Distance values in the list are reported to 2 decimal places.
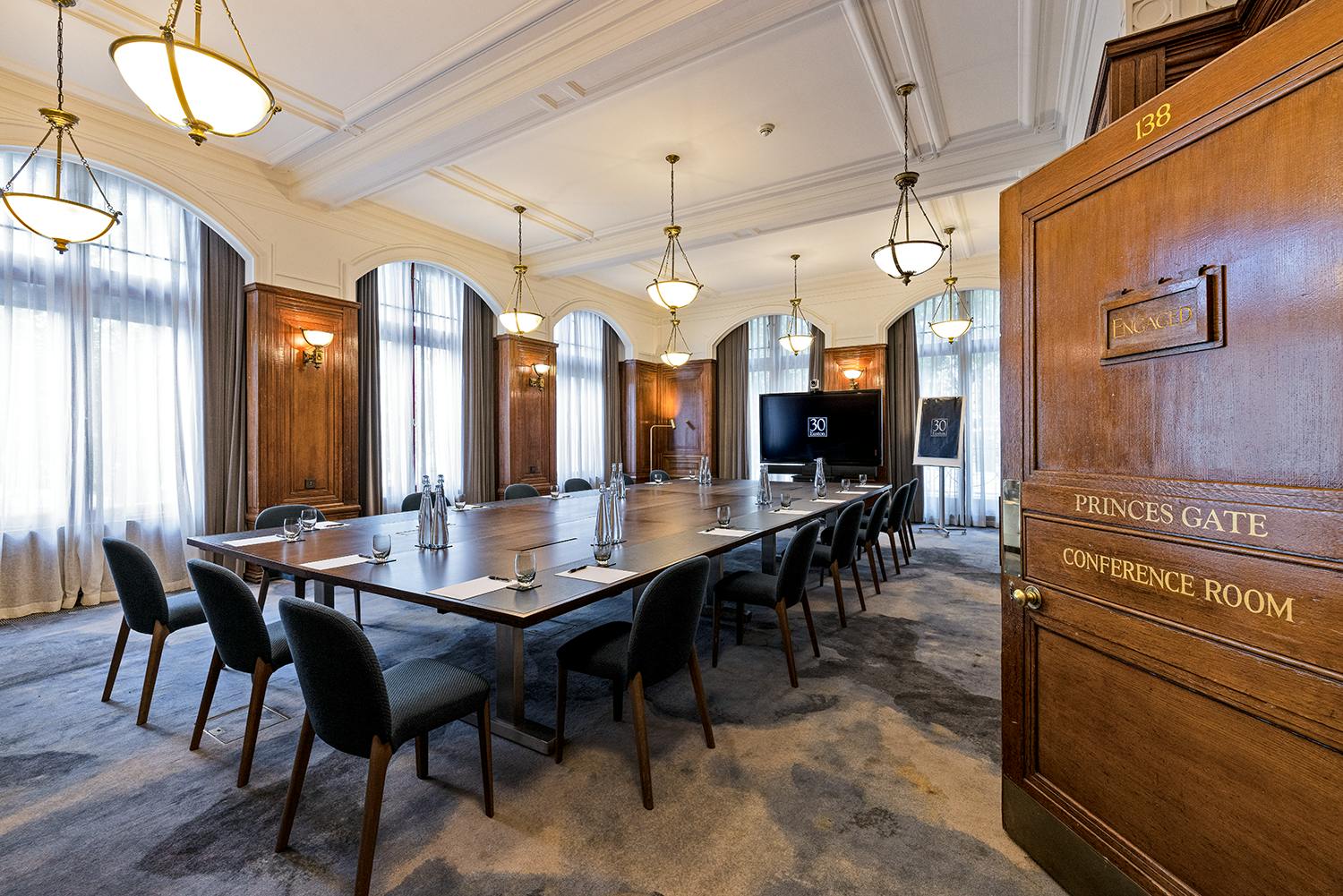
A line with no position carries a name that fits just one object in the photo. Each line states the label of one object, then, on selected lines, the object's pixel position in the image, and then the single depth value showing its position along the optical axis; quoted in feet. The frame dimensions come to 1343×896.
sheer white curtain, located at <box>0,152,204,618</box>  13.46
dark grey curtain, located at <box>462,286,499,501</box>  23.30
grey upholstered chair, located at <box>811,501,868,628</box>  12.25
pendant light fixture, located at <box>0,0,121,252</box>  9.76
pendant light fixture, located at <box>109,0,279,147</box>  6.54
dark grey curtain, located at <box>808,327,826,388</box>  30.09
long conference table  6.50
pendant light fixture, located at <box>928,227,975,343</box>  21.71
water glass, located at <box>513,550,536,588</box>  6.63
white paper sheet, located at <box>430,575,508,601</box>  6.39
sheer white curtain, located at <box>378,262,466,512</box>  20.74
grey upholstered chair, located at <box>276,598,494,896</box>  5.00
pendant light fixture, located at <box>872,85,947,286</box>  13.57
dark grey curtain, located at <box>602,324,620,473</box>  31.01
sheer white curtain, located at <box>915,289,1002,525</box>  26.78
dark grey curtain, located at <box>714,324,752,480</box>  32.48
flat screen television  27.81
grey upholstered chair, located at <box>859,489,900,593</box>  15.37
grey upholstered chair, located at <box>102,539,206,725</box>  8.12
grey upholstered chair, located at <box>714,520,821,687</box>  9.68
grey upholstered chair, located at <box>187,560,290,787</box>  6.54
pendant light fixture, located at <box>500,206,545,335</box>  19.31
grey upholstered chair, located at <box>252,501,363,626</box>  11.71
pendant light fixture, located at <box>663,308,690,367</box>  26.21
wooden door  3.55
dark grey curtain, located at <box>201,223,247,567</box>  16.31
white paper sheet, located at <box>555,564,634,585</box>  7.07
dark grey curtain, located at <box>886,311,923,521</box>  28.53
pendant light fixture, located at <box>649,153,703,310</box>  15.94
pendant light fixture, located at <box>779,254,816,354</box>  25.52
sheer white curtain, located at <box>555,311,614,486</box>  27.99
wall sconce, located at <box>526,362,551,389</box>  24.85
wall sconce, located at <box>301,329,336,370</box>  16.89
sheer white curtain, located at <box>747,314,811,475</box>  31.12
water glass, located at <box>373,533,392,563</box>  7.92
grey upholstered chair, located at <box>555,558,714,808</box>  6.43
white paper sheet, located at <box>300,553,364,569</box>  7.62
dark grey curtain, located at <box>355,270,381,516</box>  19.81
